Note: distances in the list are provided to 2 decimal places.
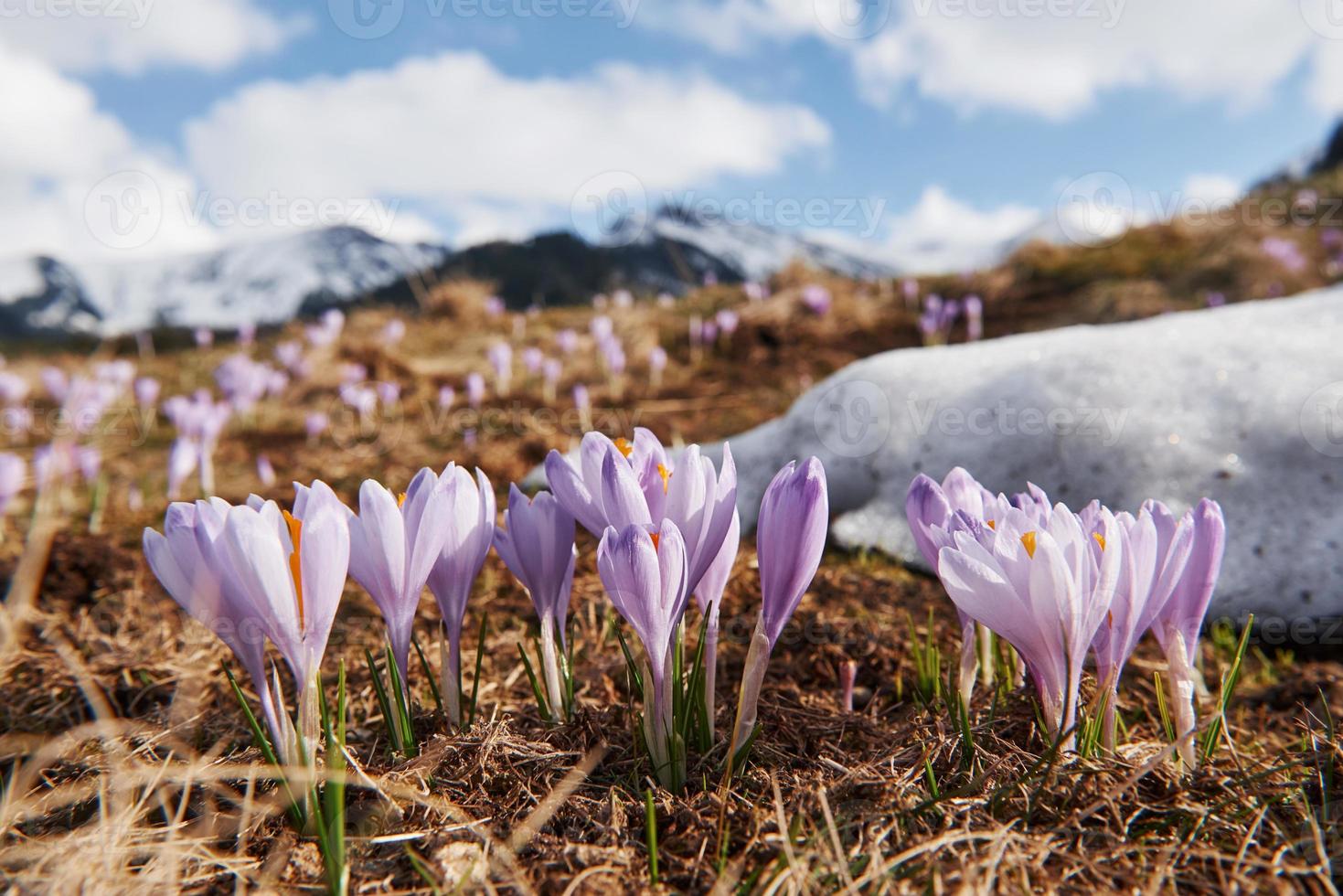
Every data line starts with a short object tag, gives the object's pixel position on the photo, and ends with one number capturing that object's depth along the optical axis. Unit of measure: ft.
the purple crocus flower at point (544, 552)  1.09
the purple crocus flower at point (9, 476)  2.43
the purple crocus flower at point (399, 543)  0.97
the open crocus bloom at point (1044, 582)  0.92
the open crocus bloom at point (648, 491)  0.95
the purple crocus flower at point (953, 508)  1.07
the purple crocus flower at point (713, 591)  1.00
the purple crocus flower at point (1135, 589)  0.97
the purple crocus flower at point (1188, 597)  1.04
